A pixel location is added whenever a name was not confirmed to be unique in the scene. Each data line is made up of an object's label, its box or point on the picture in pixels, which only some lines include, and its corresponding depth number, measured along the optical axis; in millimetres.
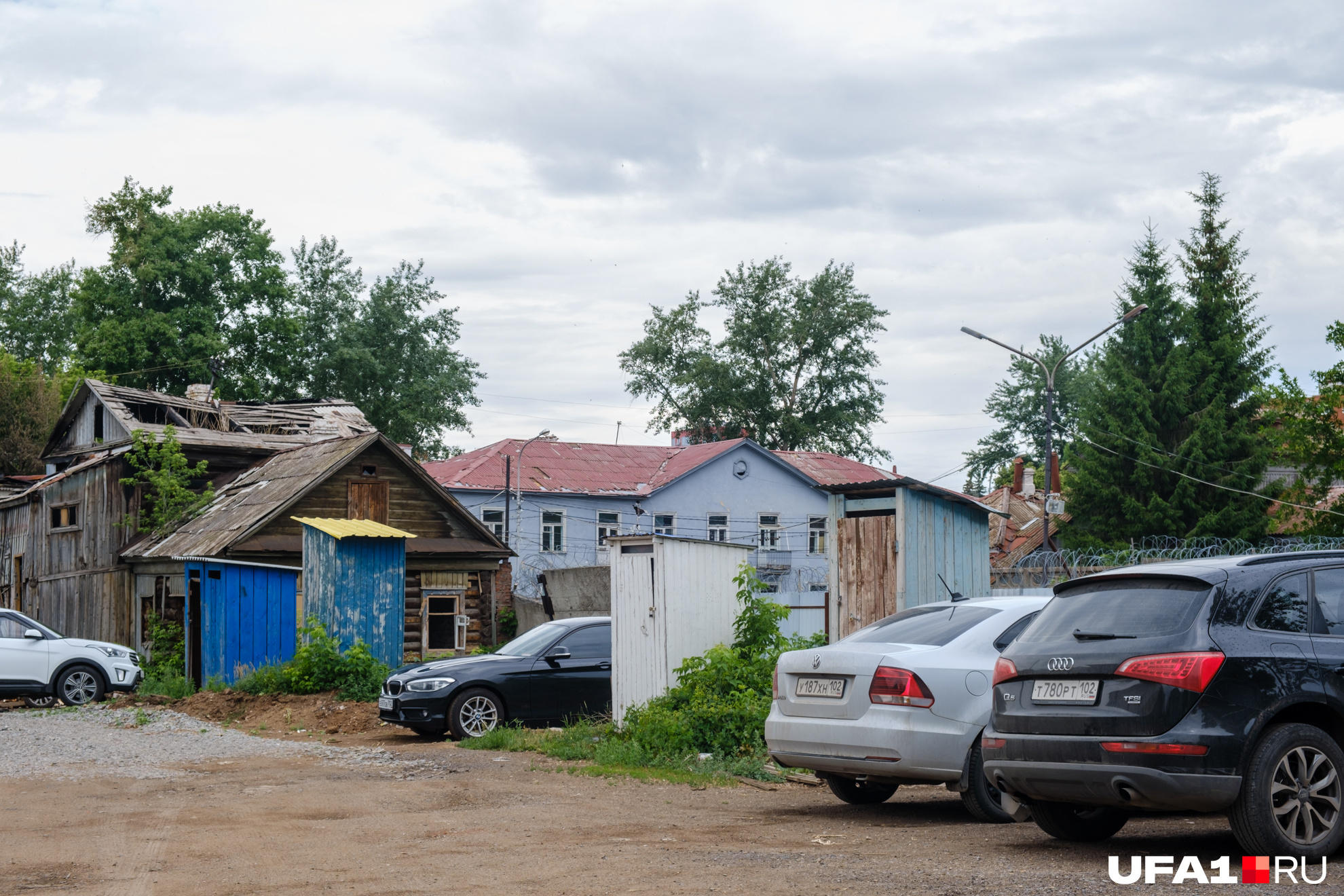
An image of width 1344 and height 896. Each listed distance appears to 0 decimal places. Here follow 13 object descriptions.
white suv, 21312
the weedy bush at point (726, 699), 12359
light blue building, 49812
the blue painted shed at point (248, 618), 23281
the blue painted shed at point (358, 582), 20891
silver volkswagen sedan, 8828
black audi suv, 6441
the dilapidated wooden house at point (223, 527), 27297
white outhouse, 13438
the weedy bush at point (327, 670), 19531
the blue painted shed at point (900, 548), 14602
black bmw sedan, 15281
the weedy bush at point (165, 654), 25609
